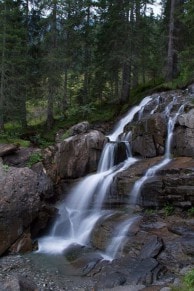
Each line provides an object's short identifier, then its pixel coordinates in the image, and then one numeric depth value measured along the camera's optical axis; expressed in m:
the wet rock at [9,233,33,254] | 13.16
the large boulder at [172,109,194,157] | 16.20
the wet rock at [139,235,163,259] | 11.15
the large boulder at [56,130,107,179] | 18.20
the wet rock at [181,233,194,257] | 10.82
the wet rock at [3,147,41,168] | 18.36
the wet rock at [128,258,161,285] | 9.88
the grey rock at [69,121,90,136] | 19.72
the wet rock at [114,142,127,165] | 17.89
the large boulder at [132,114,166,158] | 17.22
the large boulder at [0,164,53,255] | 13.35
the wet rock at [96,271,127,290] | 9.84
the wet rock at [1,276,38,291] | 8.94
